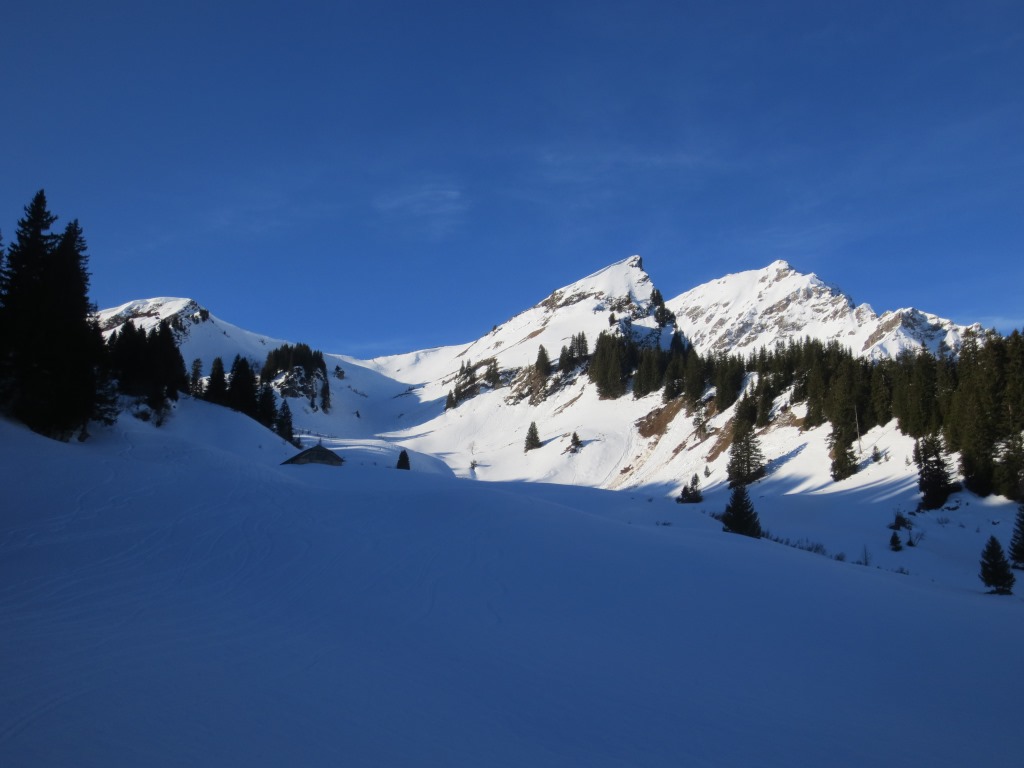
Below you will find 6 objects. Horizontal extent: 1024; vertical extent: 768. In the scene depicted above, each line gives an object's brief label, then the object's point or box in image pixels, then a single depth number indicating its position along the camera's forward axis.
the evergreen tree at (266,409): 59.94
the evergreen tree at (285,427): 61.28
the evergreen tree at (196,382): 61.30
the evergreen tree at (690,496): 37.97
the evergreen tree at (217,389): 54.66
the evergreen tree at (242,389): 56.62
